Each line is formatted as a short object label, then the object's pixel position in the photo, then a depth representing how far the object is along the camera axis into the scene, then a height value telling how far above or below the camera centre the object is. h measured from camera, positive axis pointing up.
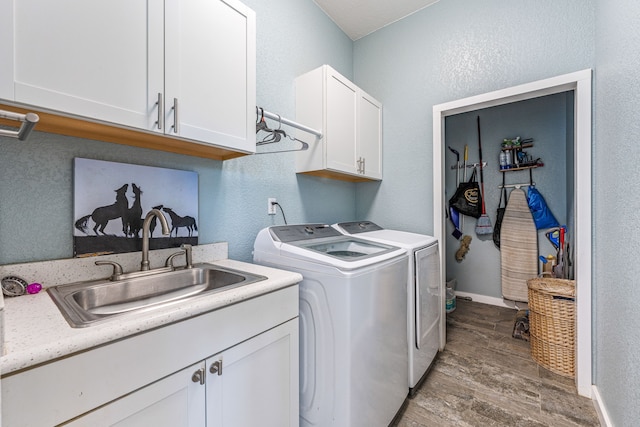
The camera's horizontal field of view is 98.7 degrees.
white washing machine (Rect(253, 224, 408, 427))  1.25 -0.57
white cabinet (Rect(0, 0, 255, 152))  0.80 +0.54
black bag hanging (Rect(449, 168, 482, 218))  3.53 +0.20
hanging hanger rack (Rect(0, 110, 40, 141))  0.60 +0.20
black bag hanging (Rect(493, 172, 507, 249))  3.42 -0.04
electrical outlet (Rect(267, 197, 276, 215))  1.93 +0.05
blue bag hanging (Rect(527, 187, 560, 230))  3.12 +0.02
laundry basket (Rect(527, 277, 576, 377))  1.97 -0.84
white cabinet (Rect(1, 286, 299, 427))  0.62 -0.48
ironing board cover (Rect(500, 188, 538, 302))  3.19 -0.40
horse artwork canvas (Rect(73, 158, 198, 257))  1.14 +0.04
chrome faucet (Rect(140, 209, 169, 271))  1.24 -0.12
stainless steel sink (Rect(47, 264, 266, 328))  0.84 -0.31
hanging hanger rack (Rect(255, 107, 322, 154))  1.55 +0.55
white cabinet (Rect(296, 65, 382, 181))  2.00 +0.71
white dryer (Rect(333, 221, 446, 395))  1.75 -0.57
